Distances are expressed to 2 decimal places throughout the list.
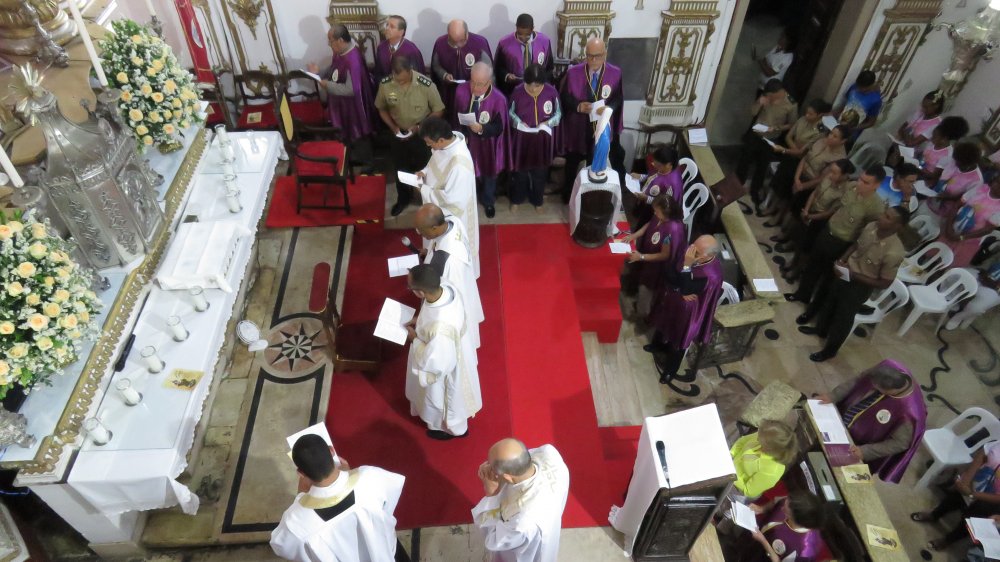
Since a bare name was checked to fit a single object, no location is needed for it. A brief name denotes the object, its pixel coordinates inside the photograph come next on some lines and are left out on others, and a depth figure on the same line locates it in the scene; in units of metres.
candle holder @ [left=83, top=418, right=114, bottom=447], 3.45
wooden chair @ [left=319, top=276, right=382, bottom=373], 5.02
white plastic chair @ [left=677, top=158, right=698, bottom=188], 6.91
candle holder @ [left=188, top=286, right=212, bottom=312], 4.12
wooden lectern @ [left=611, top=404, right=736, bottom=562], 3.44
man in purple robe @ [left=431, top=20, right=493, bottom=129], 6.51
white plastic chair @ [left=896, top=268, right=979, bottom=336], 6.02
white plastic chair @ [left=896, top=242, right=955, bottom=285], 6.16
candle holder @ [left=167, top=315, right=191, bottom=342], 3.93
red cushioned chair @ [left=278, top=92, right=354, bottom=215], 6.11
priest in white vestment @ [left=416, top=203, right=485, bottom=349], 4.43
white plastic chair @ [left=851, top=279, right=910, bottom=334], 5.99
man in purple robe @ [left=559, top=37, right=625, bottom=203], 6.47
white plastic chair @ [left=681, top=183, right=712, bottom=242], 6.69
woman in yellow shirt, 3.87
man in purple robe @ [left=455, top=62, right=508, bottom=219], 5.91
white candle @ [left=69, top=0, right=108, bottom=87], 3.66
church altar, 3.45
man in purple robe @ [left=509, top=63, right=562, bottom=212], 6.20
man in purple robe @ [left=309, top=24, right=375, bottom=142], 6.39
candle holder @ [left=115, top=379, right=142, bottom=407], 3.59
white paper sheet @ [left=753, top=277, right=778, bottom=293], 5.89
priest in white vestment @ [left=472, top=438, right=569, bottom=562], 3.10
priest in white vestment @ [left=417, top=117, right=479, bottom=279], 5.07
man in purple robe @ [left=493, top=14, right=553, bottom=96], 6.59
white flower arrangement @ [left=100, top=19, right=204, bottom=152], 4.28
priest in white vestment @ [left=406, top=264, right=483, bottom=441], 3.98
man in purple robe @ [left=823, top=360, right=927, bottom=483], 4.22
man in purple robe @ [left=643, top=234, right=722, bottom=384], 4.82
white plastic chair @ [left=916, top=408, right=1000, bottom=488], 4.82
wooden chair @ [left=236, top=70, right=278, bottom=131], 6.90
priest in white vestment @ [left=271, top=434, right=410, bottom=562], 2.96
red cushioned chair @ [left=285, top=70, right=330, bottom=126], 7.08
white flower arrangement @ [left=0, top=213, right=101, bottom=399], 3.04
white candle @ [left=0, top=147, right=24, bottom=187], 3.11
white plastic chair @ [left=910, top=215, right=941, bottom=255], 6.73
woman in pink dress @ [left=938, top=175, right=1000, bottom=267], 5.84
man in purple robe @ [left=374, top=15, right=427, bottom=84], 6.27
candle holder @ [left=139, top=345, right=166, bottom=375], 3.76
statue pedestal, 6.15
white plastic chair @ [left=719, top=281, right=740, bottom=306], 5.96
